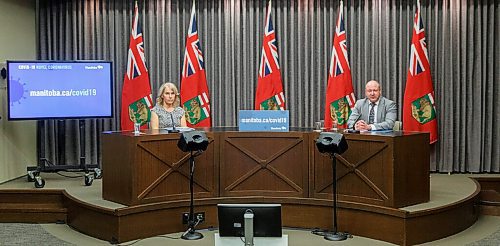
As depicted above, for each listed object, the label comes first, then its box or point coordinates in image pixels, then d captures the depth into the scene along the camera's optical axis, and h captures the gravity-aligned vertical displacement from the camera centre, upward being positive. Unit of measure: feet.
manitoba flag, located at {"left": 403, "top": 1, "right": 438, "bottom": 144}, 24.67 +0.58
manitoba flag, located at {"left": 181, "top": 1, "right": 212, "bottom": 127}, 25.68 +0.83
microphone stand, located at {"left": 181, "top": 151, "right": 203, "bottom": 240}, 17.97 -3.58
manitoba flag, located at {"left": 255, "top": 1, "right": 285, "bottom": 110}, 25.64 +1.12
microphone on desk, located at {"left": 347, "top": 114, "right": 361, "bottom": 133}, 18.51 -0.82
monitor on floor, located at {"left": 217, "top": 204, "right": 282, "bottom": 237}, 14.84 -2.88
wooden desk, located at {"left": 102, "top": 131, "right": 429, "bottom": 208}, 17.46 -1.96
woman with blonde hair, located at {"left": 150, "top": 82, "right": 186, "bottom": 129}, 20.83 -0.21
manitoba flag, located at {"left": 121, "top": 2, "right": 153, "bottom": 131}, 25.62 +0.78
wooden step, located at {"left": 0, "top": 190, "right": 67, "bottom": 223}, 20.40 -3.52
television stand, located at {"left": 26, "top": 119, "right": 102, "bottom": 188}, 21.47 -2.57
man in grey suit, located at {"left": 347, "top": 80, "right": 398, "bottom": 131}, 20.51 -0.24
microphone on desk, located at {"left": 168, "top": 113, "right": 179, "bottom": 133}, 18.83 -0.82
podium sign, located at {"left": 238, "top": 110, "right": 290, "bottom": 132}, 19.27 -0.55
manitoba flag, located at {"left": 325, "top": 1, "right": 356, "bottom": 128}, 25.27 +0.85
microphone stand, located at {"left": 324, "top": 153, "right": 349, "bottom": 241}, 17.52 -3.37
